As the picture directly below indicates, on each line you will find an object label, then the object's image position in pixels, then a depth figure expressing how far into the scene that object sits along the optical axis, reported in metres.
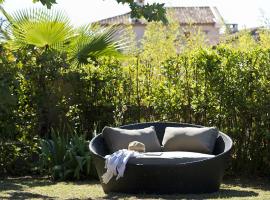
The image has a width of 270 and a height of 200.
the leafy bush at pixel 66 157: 11.41
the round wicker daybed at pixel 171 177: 9.04
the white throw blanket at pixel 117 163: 8.98
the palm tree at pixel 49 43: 12.72
